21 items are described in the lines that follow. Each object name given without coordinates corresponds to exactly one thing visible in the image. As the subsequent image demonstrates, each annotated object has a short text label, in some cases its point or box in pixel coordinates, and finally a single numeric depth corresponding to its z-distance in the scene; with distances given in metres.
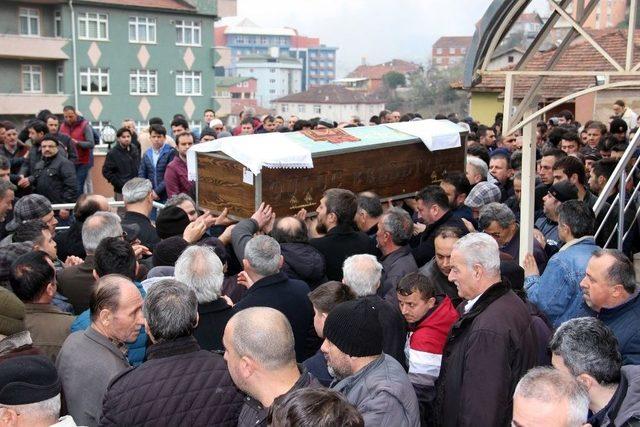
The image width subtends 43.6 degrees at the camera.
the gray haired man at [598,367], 3.57
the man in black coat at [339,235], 6.34
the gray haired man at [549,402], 3.04
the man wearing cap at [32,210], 6.96
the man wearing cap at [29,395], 3.23
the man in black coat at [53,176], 10.13
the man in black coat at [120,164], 11.59
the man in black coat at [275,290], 5.01
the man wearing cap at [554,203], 7.18
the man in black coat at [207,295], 4.62
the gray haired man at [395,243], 5.99
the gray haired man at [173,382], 3.60
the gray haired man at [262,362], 3.41
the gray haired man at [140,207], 6.98
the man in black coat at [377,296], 4.62
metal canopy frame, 6.12
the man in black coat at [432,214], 6.72
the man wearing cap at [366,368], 3.63
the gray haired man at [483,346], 4.14
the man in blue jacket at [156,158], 10.80
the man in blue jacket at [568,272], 5.31
